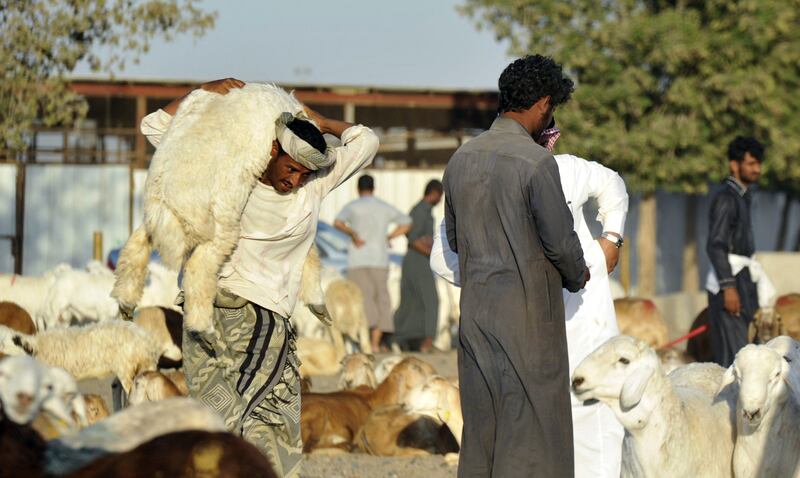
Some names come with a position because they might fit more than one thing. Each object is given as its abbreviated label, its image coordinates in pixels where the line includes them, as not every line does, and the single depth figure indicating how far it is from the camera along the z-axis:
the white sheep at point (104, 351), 20.54
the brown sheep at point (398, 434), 18.84
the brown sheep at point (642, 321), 27.75
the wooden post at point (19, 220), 39.47
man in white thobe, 12.13
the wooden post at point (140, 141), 47.38
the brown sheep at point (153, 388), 17.34
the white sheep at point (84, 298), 31.95
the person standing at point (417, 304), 35.01
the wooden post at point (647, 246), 52.35
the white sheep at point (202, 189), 10.68
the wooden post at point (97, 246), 37.53
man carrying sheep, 11.17
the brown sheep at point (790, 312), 23.98
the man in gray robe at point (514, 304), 10.12
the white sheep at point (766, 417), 11.61
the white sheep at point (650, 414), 11.25
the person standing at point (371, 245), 32.80
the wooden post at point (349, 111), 54.66
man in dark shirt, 18.19
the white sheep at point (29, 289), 32.10
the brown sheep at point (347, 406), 19.07
